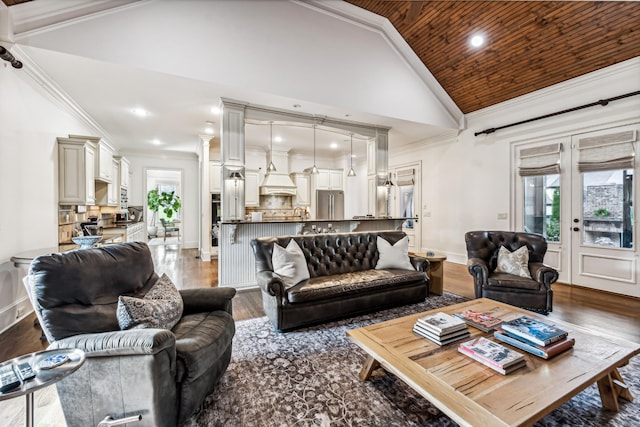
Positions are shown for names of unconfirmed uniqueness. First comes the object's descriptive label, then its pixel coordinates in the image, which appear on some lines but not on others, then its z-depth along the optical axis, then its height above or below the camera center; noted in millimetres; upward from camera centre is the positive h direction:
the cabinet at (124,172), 6855 +1018
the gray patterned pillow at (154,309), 1662 -595
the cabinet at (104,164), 4895 +902
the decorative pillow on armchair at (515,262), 3422 -597
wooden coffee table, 1253 -840
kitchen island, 4402 -421
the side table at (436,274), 3996 -852
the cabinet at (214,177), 6973 +882
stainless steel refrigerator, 8539 +277
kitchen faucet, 8469 +32
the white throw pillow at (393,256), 3742 -563
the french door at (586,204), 3990 +156
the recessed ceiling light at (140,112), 4848 +1756
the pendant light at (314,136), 5329 +1659
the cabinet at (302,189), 8375 +711
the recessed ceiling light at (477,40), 4418 +2710
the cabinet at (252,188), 7551 +665
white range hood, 7520 +853
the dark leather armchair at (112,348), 1424 -747
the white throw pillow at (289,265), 3062 -569
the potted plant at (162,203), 11127 +381
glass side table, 976 -603
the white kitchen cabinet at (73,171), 4094 +616
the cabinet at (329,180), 8625 +1022
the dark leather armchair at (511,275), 3213 -712
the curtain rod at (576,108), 3877 +1603
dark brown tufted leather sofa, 2854 -759
